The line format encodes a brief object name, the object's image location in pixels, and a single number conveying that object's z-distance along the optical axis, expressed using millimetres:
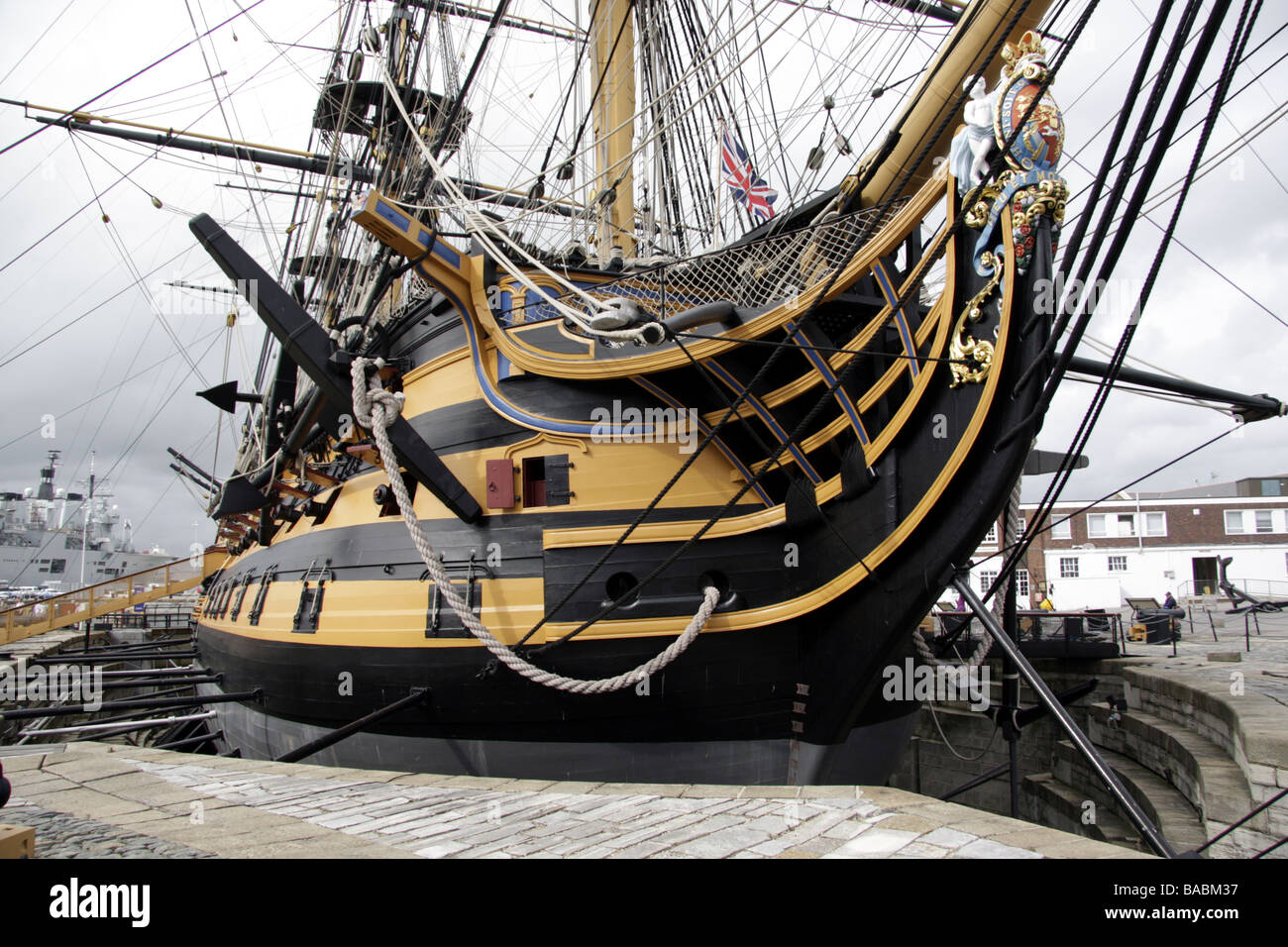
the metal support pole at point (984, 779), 6728
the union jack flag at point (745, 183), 10242
